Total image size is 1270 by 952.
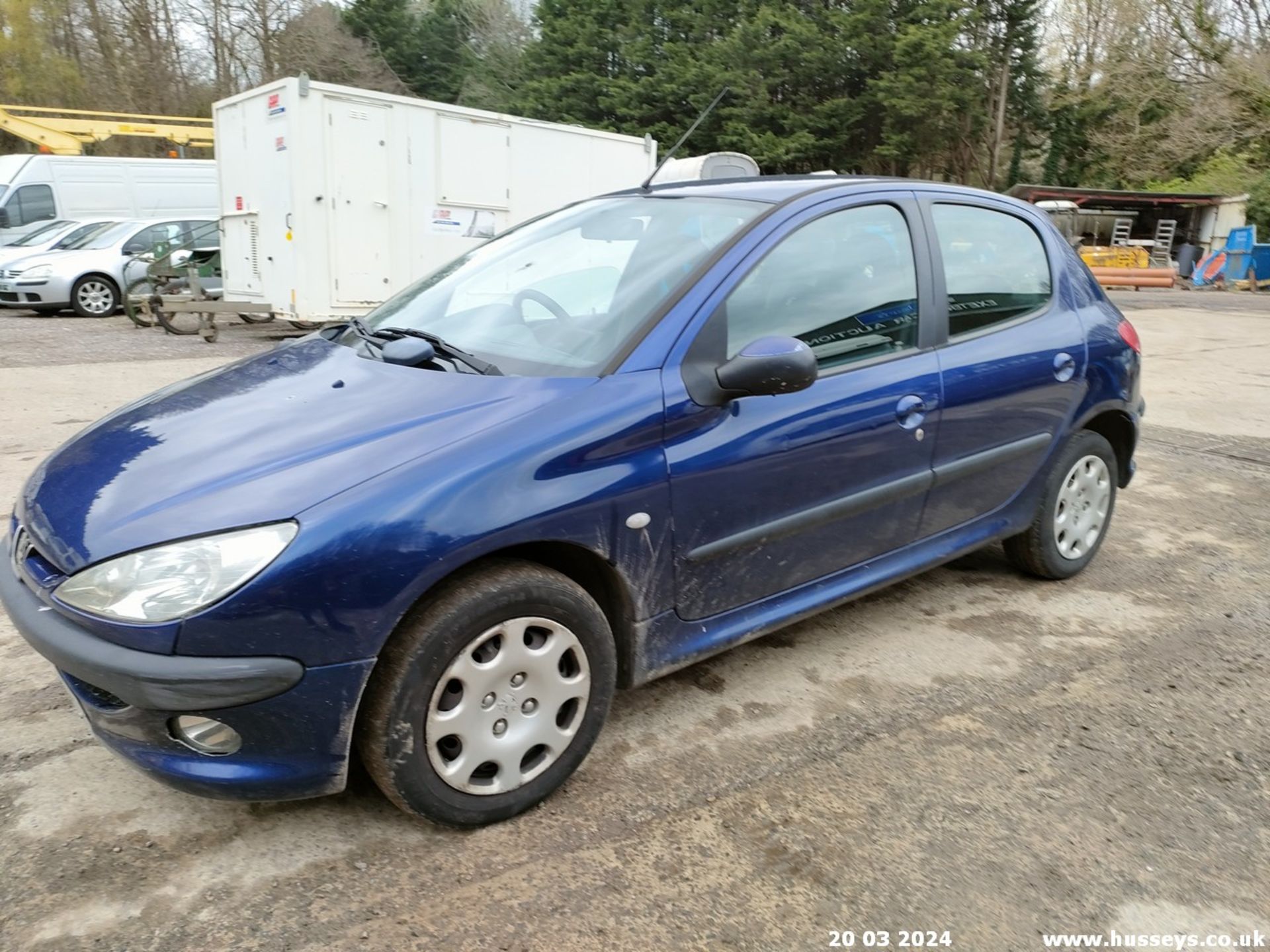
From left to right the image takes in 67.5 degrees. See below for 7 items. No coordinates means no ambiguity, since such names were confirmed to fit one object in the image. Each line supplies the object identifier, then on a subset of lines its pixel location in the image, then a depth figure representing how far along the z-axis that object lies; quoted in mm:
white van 15586
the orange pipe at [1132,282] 24781
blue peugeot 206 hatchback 2025
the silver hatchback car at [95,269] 13266
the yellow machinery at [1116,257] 26703
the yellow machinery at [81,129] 17859
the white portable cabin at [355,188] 10062
